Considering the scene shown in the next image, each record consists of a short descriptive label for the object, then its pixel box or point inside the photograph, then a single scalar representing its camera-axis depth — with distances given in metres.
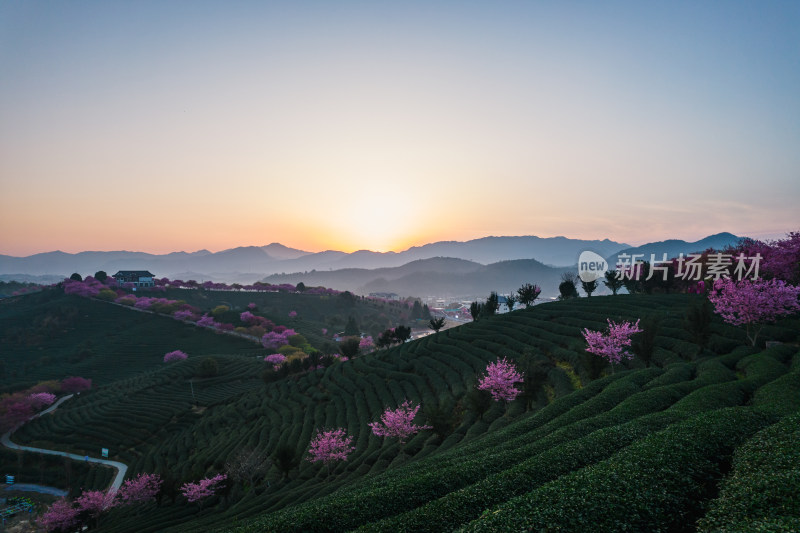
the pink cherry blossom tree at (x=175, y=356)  103.25
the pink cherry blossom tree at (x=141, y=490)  39.00
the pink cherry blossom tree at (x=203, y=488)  32.19
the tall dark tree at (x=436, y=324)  73.56
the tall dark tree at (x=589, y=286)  67.56
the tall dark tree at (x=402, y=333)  79.06
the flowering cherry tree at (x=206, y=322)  125.19
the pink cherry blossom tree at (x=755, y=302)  30.16
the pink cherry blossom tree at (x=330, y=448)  31.11
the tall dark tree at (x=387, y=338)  81.62
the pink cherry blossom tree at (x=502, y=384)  31.34
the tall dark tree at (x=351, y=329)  141.00
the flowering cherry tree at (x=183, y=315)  130.50
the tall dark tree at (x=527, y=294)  69.14
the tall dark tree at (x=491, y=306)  70.94
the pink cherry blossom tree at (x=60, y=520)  36.59
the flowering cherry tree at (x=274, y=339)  111.77
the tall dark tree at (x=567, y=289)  72.81
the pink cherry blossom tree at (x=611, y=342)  30.78
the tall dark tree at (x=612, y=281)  71.50
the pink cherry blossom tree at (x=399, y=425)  31.70
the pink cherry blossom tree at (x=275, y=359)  91.68
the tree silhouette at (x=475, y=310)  74.07
